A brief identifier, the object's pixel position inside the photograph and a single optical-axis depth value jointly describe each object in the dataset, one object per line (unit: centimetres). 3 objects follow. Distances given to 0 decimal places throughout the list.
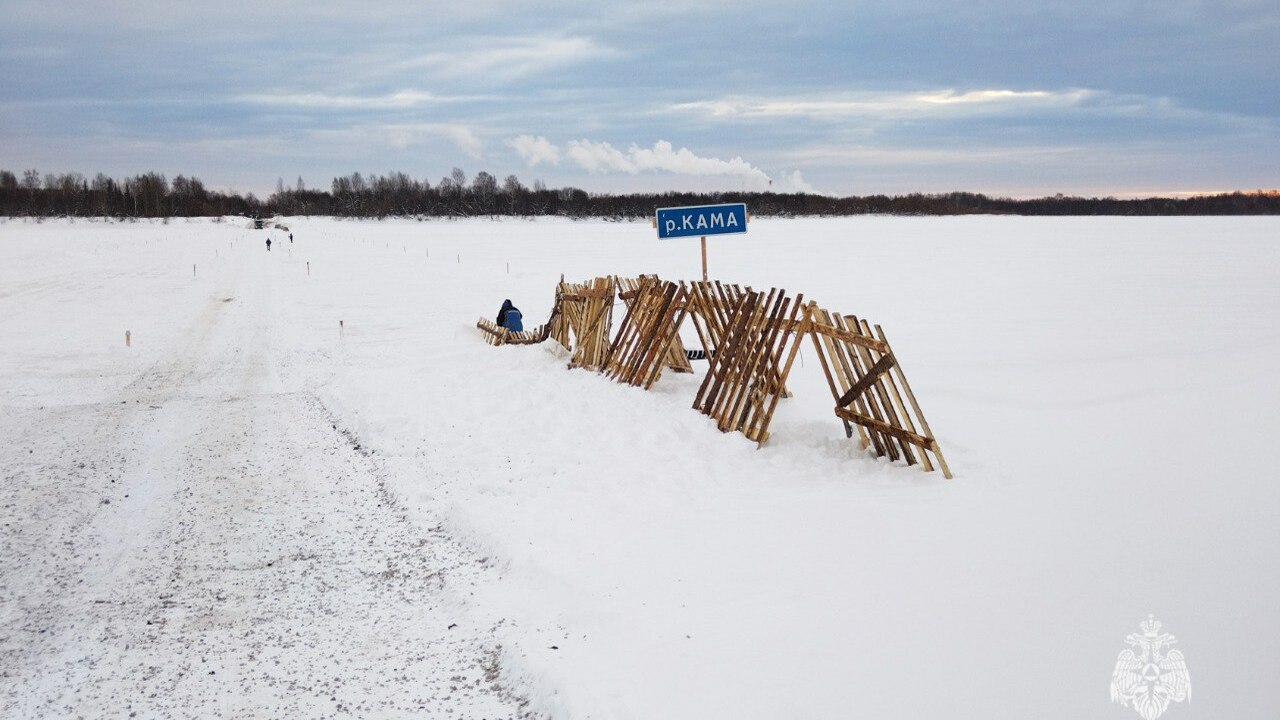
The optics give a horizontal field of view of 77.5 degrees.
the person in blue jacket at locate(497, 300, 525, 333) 1709
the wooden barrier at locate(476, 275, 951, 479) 815
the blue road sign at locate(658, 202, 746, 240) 1119
